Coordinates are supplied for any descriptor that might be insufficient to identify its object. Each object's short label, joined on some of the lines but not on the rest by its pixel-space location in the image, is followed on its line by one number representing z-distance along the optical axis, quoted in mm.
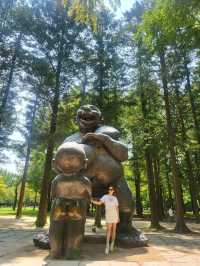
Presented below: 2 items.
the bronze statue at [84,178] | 3089
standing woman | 3546
